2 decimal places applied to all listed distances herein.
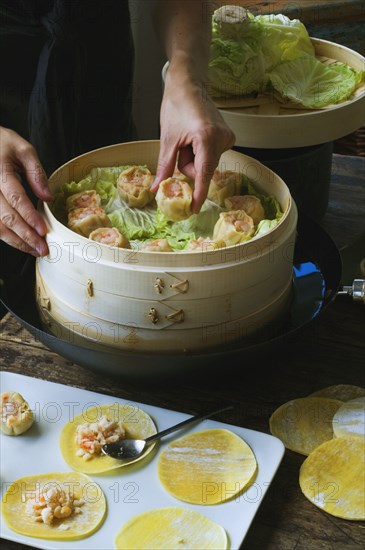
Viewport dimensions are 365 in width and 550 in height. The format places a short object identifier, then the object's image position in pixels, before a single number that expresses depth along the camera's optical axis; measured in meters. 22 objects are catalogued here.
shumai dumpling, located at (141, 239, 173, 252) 1.38
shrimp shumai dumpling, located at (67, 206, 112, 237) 1.41
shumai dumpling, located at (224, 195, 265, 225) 1.45
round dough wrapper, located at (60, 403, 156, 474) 1.30
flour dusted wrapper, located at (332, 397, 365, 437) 1.34
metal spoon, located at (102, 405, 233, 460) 1.30
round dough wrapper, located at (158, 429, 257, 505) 1.27
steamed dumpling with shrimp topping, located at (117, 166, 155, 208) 1.47
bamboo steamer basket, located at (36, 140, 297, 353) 1.33
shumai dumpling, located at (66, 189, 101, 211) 1.45
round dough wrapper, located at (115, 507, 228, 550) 1.23
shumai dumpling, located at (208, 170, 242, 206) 1.49
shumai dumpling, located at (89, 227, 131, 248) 1.38
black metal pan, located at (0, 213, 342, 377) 1.33
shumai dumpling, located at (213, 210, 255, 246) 1.40
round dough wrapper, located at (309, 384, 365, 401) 1.40
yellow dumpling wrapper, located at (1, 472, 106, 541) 1.23
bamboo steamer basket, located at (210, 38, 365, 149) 1.66
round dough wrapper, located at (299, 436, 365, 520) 1.27
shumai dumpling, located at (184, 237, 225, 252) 1.37
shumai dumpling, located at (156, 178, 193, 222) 1.44
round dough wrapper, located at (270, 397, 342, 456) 1.34
